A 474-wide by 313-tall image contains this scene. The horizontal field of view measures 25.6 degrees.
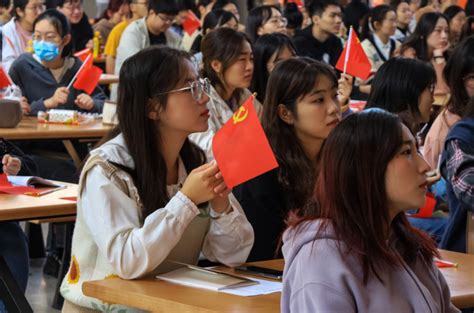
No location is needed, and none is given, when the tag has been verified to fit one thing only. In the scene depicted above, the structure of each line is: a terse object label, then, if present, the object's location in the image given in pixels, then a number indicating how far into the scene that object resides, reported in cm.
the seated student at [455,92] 400
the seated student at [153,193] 255
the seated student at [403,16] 1102
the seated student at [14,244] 356
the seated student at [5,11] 968
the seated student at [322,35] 827
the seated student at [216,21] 828
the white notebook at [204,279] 248
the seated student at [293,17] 1106
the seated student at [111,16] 1117
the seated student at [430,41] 788
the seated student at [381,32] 878
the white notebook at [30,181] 361
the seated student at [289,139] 313
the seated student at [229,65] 490
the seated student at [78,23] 946
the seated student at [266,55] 530
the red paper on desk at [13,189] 350
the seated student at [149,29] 793
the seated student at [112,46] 889
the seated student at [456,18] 1018
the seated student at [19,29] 704
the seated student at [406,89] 409
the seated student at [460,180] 337
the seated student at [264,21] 829
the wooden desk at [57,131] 495
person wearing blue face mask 552
